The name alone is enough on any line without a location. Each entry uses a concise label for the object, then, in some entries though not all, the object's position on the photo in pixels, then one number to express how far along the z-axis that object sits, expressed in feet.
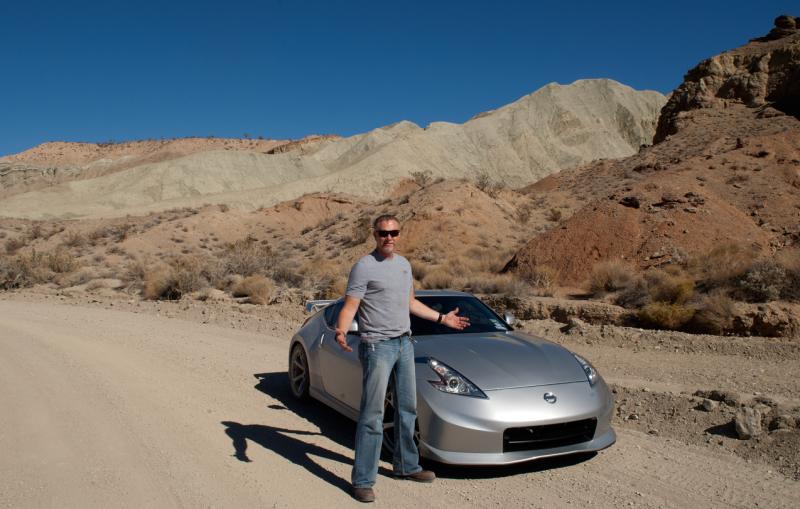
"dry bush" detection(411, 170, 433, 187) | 186.19
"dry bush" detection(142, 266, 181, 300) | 62.08
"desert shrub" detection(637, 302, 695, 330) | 37.27
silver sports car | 14.69
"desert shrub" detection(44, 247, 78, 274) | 84.33
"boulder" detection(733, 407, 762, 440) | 17.71
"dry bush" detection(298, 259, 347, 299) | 57.52
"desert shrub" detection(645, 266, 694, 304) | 41.37
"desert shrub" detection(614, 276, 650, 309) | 42.88
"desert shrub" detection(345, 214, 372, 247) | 96.87
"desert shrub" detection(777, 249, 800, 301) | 37.19
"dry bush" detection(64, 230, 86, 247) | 123.75
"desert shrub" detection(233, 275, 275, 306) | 56.29
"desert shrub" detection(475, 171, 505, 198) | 115.65
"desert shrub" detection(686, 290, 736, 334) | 35.40
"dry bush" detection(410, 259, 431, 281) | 68.18
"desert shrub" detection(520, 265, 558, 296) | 52.70
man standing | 14.12
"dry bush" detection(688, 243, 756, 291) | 41.94
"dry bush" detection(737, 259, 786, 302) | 37.31
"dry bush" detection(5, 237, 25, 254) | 123.02
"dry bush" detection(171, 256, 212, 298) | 62.13
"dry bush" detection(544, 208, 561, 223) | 106.01
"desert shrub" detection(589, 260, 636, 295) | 48.32
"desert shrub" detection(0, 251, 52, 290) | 73.53
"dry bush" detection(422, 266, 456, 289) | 59.77
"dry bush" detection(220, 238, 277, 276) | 73.05
